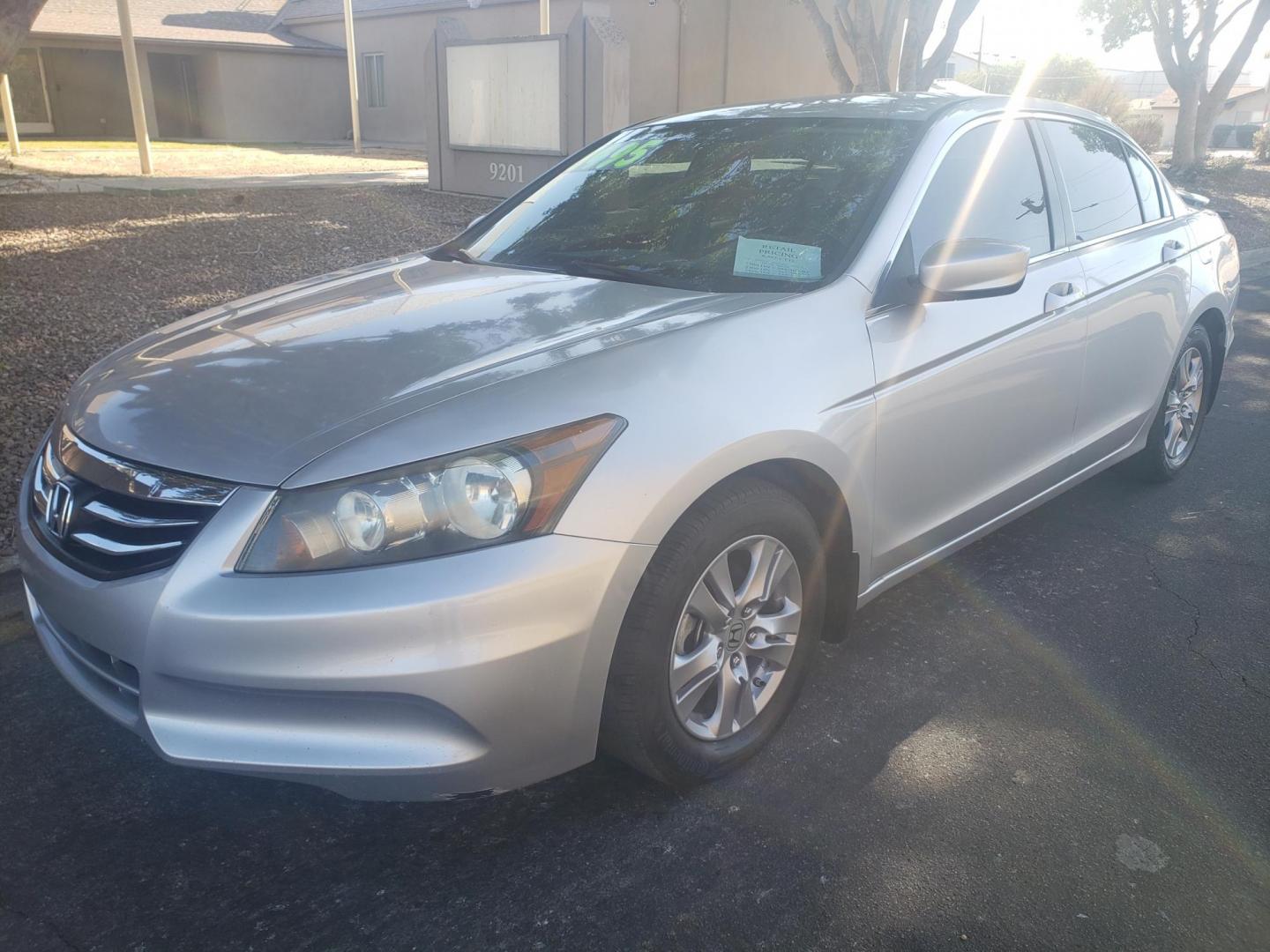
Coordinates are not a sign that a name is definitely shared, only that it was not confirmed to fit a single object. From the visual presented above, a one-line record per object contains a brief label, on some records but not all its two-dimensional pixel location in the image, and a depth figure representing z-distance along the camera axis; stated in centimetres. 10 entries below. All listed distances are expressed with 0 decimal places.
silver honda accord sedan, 217
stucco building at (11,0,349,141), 2597
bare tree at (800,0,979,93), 1301
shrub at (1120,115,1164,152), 3132
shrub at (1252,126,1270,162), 2934
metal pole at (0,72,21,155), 1828
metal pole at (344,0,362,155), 2264
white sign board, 1354
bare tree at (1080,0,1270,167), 2081
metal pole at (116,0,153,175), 1382
